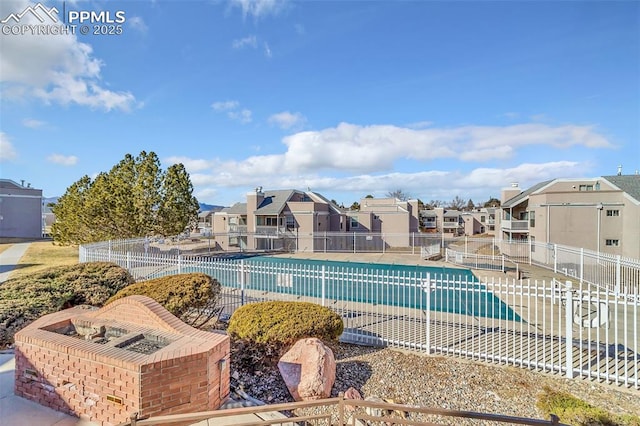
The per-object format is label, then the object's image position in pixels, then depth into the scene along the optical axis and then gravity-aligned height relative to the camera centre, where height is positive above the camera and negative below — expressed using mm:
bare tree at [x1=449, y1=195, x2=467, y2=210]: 82562 +2837
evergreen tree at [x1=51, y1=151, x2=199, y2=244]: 20000 +634
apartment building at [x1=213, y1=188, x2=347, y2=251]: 33062 -1060
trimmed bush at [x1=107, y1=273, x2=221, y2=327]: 7445 -1904
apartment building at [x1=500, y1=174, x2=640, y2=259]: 20359 -21
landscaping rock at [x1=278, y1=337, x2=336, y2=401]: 5156 -2653
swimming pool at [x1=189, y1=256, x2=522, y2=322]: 8844 -2104
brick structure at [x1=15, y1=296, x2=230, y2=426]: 4059 -2126
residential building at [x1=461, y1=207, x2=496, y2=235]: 53844 -1423
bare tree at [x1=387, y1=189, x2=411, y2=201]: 72875 +4575
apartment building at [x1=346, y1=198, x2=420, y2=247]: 35812 -501
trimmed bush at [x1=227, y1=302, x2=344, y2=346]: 6250 -2237
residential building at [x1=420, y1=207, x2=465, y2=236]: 56469 -1480
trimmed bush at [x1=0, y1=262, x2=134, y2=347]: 7066 -2022
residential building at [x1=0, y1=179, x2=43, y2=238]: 37156 +474
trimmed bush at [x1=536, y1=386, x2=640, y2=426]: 4648 -3058
